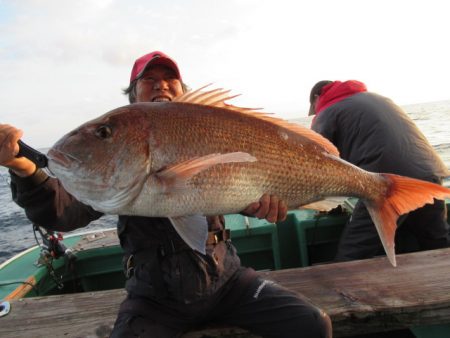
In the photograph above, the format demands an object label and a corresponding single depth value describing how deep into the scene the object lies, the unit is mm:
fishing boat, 2354
